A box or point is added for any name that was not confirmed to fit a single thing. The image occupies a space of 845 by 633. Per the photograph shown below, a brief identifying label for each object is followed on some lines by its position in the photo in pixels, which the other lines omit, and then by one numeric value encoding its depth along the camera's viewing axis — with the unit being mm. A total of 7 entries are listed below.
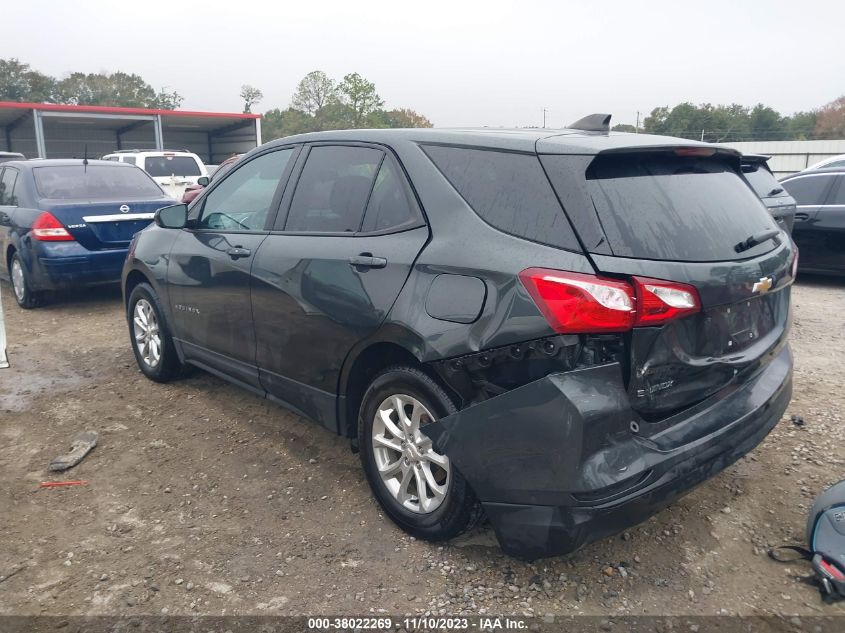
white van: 16453
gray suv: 2412
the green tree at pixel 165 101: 82688
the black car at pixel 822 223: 8406
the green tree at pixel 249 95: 85000
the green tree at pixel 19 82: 70188
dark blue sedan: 7070
